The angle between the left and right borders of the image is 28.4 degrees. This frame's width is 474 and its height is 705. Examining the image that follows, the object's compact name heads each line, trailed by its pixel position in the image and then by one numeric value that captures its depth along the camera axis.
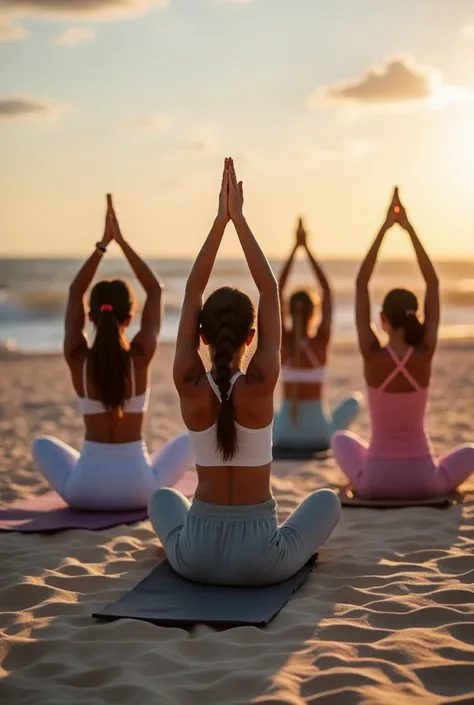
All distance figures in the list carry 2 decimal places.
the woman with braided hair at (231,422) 3.94
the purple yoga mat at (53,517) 5.34
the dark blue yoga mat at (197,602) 3.85
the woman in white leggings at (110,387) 5.42
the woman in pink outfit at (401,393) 5.67
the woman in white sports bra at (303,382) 7.84
